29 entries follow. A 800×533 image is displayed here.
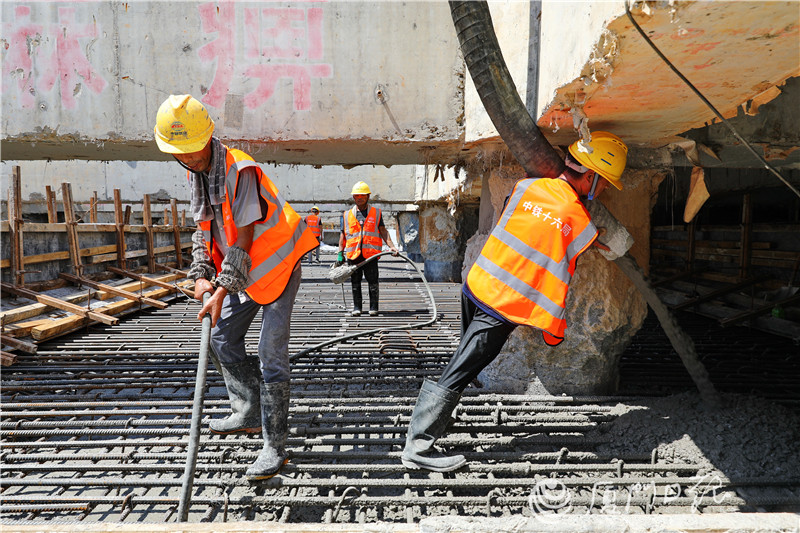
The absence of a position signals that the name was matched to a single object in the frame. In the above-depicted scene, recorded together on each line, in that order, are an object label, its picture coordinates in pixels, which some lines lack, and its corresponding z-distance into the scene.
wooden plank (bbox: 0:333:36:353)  4.10
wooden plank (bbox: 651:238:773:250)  5.70
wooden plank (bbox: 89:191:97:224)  8.83
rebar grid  2.15
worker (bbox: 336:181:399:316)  6.46
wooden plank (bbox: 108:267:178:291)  7.12
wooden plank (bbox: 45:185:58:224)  7.33
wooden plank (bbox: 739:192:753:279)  5.74
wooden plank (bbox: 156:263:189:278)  9.03
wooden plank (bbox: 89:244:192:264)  7.18
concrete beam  2.97
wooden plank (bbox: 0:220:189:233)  5.76
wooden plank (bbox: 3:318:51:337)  4.30
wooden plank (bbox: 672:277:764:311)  5.77
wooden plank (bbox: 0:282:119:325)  5.12
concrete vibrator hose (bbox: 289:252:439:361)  4.26
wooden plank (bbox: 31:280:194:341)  4.43
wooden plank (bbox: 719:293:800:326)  4.79
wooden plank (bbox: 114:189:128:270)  7.76
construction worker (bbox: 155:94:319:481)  2.19
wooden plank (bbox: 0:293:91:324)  4.46
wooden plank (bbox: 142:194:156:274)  8.90
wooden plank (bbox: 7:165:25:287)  5.32
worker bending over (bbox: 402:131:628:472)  2.36
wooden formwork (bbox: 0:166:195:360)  4.72
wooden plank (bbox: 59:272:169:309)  6.16
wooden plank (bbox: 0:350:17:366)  3.87
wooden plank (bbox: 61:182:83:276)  6.32
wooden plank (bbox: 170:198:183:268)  10.34
